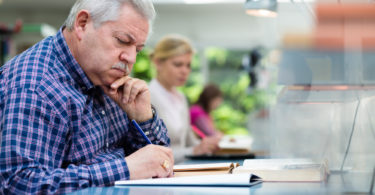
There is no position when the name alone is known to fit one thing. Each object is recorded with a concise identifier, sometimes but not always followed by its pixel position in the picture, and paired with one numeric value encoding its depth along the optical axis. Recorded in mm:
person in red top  5527
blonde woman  3448
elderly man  1761
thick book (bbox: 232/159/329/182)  1831
